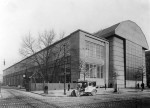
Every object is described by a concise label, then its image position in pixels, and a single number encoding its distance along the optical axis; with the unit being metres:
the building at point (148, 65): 64.75
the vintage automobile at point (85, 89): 24.28
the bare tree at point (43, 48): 37.75
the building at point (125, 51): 50.56
